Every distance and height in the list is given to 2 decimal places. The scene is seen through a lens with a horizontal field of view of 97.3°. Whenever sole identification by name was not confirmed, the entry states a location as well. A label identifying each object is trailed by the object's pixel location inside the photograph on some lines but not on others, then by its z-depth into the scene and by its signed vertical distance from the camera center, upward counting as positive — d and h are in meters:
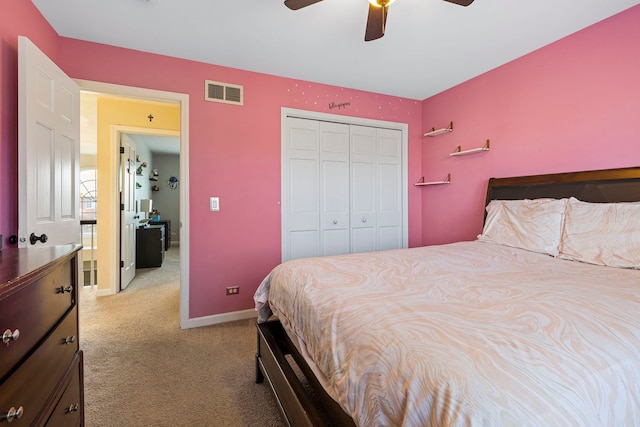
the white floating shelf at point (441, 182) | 3.38 +0.39
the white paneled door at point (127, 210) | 3.65 +0.07
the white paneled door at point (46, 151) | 1.59 +0.42
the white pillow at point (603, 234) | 1.67 -0.14
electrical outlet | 2.85 -0.76
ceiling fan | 1.57 +1.21
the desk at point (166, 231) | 6.14 -0.37
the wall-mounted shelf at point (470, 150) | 2.90 +0.68
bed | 0.63 -0.35
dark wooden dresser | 0.70 -0.38
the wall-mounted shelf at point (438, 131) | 3.31 +1.00
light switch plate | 2.76 +0.11
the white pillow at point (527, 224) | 2.05 -0.09
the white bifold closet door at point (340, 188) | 3.13 +0.31
